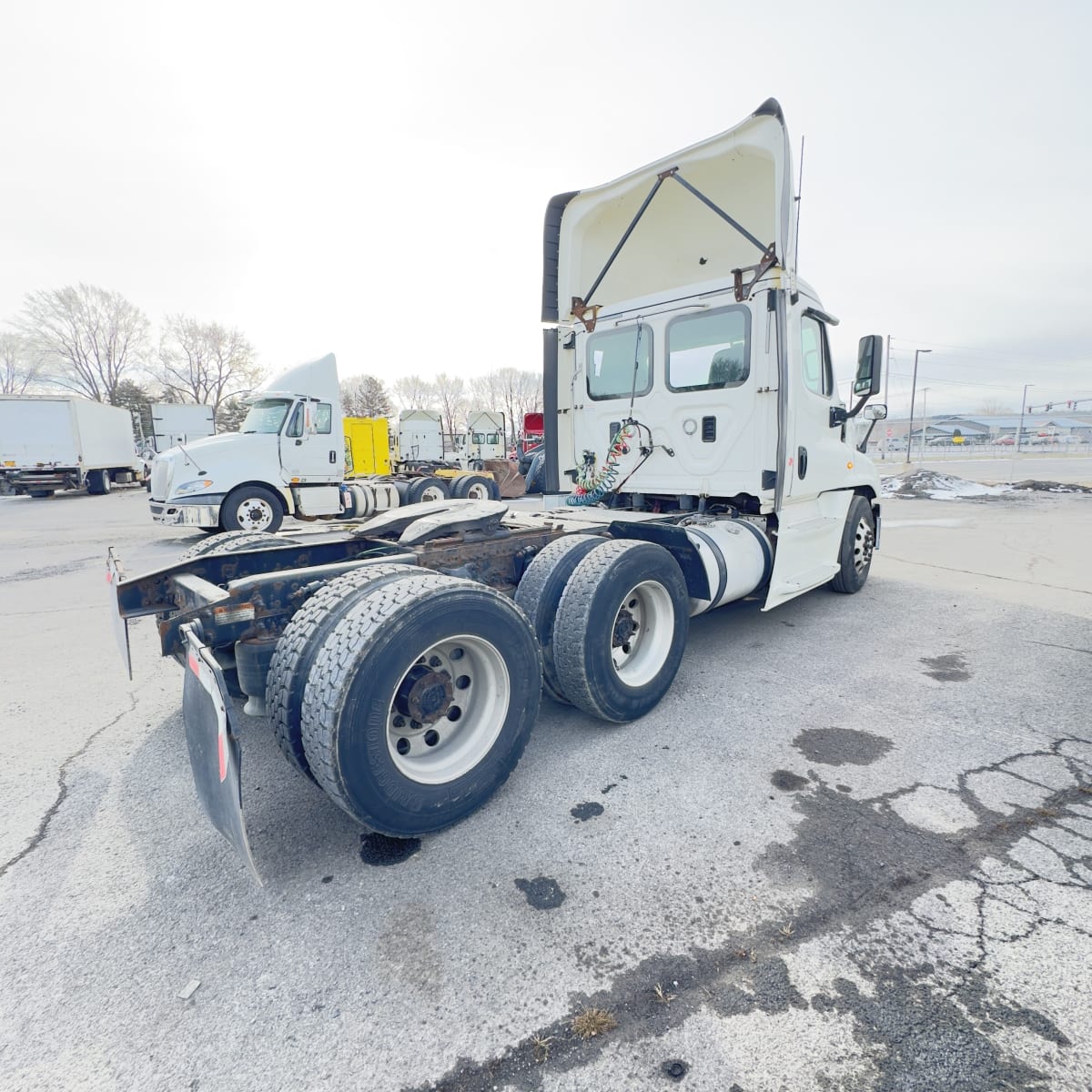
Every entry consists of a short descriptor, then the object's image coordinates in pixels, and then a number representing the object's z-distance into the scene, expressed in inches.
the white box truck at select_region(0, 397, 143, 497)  866.8
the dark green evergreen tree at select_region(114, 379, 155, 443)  1920.5
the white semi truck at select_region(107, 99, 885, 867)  94.0
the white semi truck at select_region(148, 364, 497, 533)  397.7
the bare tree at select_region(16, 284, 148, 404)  1815.9
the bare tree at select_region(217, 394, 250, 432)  2185.0
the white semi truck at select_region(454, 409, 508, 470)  908.0
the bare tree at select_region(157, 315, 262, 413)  2071.9
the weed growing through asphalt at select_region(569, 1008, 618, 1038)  66.2
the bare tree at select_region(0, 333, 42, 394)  1866.4
